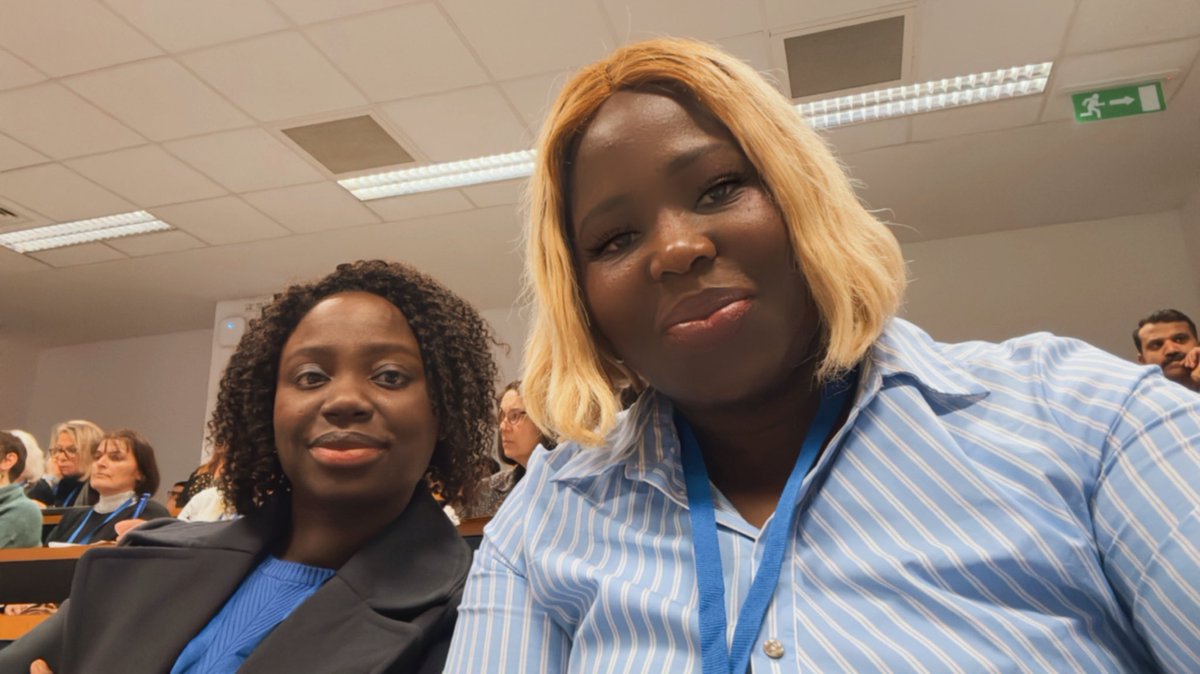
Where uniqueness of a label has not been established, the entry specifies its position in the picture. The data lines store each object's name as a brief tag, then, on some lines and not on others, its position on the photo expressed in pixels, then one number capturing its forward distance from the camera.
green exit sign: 4.05
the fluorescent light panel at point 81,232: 5.39
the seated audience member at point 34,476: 5.13
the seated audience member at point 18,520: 3.45
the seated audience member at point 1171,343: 3.94
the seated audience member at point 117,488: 3.89
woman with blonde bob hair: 0.63
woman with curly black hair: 1.15
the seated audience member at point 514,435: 3.65
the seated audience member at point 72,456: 5.23
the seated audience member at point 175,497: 5.56
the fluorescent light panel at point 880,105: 4.05
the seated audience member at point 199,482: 3.86
